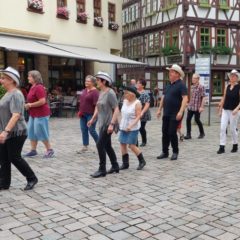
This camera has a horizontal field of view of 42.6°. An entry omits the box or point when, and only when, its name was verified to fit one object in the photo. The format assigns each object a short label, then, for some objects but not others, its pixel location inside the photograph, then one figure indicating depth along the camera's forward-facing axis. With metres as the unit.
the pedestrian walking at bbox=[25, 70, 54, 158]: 5.39
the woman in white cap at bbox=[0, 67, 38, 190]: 3.75
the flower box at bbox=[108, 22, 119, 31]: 16.58
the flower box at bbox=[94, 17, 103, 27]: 15.85
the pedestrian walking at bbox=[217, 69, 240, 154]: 5.86
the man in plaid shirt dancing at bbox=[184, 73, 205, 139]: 7.62
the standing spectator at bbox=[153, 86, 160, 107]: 18.88
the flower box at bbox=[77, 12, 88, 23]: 15.11
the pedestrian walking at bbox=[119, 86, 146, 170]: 4.76
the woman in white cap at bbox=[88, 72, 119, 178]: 4.48
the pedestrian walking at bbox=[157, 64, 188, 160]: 5.35
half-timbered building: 19.42
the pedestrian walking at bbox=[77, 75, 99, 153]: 5.81
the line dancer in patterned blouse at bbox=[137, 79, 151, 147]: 6.39
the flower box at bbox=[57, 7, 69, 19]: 14.26
